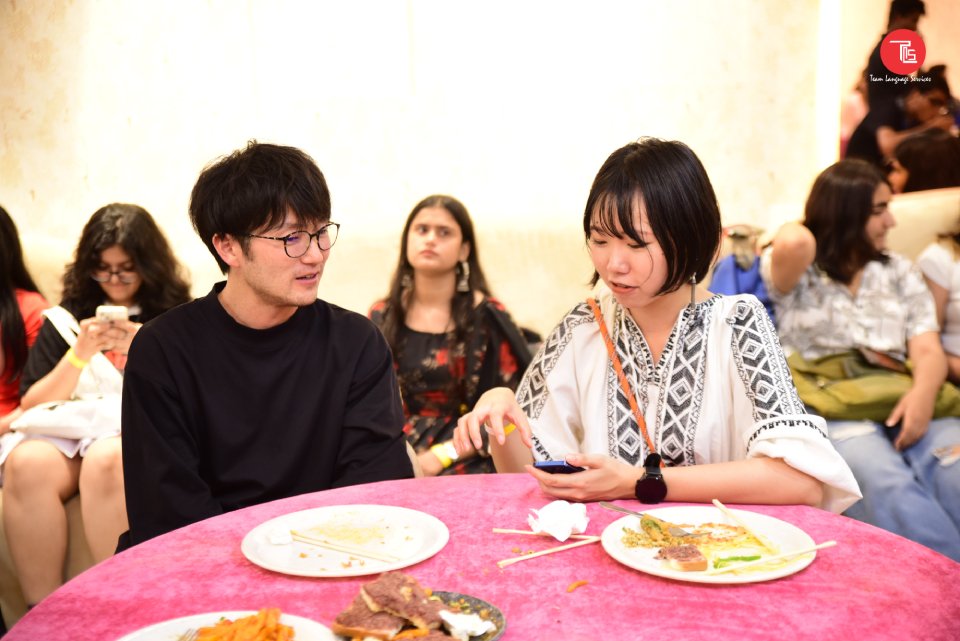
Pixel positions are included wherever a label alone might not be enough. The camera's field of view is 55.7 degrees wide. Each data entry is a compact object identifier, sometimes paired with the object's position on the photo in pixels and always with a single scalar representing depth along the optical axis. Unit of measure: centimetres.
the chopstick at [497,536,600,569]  132
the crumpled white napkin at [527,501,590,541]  140
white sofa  393
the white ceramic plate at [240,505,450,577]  131
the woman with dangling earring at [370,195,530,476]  358
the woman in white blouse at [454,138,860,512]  163
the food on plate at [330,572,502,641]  106
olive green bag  313
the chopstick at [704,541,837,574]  125
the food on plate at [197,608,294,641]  105
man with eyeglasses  193
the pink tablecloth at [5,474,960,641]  111
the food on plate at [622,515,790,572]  126
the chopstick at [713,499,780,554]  135
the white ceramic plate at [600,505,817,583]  123
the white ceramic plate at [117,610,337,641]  107
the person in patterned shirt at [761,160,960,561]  333
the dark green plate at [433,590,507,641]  109
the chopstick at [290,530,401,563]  134
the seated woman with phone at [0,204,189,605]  298
